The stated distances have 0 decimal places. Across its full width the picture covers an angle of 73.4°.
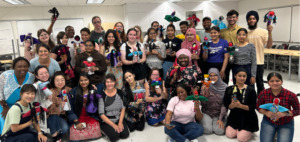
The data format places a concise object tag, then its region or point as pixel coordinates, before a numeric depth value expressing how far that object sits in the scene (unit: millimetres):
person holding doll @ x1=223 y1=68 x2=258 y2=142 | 2551
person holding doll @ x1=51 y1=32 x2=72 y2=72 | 3248
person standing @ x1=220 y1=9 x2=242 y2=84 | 3328
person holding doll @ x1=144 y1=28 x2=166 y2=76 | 3432
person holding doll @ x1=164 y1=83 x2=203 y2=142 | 2445
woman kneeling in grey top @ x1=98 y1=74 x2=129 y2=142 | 2729
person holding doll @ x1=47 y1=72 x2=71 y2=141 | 2580
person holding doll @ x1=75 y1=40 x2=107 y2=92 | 2969
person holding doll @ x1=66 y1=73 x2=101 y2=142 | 2717
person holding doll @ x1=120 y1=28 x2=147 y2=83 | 3250
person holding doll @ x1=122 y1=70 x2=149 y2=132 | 2992
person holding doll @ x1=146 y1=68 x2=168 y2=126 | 3098
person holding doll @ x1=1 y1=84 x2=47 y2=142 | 2168
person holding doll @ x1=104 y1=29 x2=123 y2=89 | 3170
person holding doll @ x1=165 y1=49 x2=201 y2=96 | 2908
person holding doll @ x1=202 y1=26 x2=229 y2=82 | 3125
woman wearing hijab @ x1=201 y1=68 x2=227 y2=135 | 2785
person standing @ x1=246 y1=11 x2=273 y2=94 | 3239
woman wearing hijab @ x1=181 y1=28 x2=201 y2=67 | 3189
